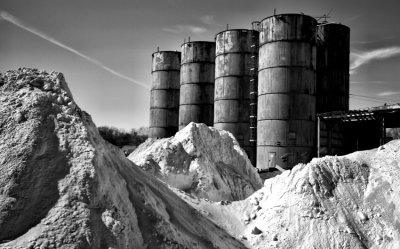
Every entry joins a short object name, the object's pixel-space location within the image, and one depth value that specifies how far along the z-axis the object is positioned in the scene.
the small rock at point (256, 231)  7.82
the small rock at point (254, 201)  8.98
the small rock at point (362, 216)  7.98
